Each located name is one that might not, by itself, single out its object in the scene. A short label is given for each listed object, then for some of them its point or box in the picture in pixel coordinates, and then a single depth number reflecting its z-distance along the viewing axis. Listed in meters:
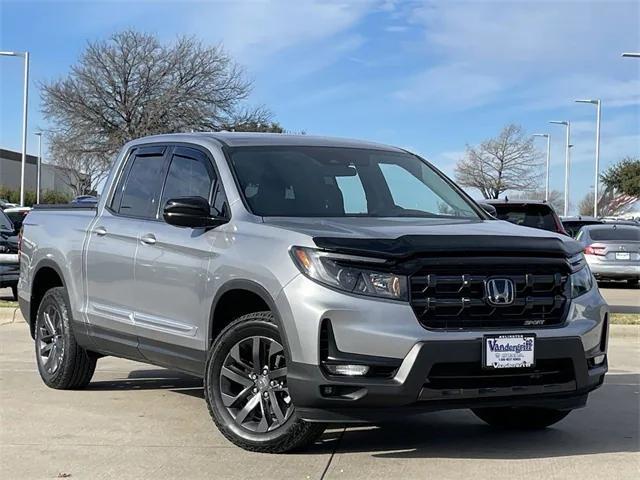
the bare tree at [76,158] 41.34
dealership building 88.38
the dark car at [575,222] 24.53
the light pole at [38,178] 52.88
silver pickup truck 4.80
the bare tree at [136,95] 39.91
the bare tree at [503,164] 49.47
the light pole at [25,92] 36.64
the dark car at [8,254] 13.27
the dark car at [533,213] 14.45
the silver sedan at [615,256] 19.47
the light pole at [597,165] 42.72
